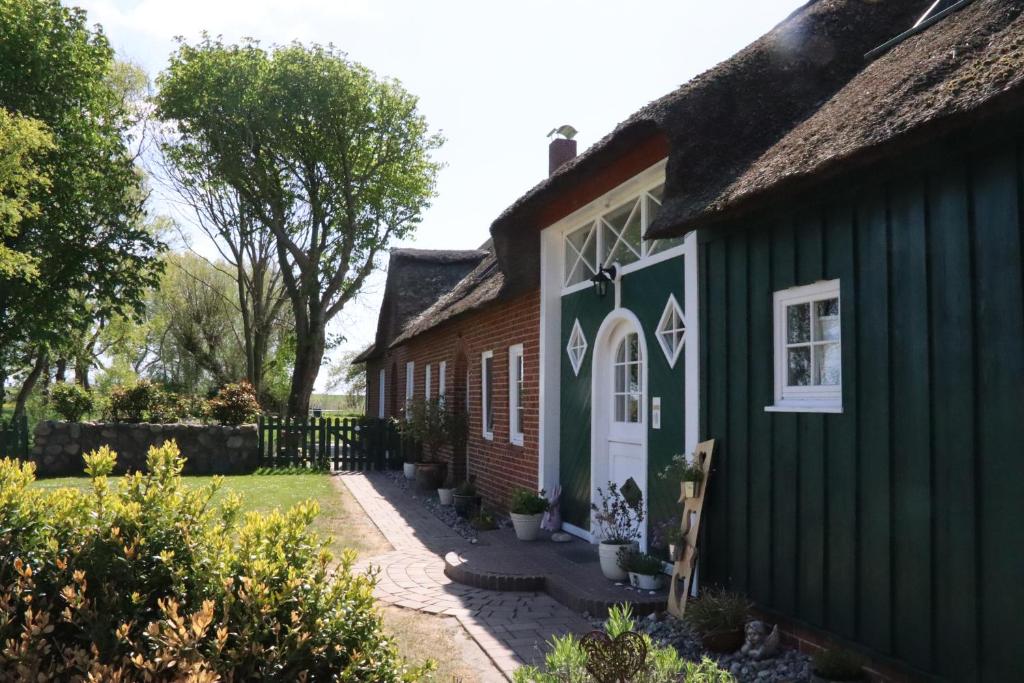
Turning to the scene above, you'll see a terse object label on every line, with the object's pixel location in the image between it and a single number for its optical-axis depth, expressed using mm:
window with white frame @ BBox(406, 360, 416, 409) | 19047
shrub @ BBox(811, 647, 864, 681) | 4414
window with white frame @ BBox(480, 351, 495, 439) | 12625
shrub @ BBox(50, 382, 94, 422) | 18906
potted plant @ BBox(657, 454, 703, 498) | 6223
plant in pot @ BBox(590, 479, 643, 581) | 7188
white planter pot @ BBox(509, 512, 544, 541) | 9281
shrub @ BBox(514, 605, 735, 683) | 3127
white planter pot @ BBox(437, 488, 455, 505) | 13086
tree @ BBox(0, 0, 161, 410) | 14852
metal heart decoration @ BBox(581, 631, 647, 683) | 3084
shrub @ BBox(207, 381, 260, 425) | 18750
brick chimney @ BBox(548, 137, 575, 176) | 13805
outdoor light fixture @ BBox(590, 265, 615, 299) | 8312
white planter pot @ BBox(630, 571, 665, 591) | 6754
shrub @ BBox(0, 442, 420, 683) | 2529
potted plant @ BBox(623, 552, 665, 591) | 6762
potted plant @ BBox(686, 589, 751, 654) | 5406
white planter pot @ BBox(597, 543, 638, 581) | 7164
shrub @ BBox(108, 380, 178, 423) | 18141
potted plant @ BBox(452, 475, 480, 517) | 11906
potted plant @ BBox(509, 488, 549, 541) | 9289
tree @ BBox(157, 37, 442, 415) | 24766
